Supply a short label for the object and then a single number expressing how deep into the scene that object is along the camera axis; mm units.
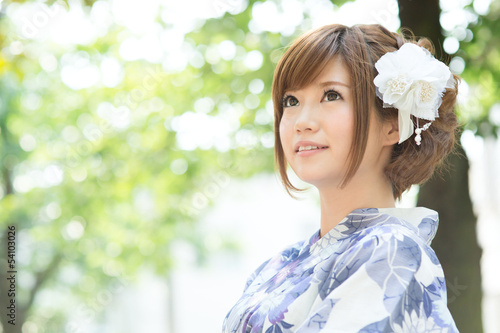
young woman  1457
